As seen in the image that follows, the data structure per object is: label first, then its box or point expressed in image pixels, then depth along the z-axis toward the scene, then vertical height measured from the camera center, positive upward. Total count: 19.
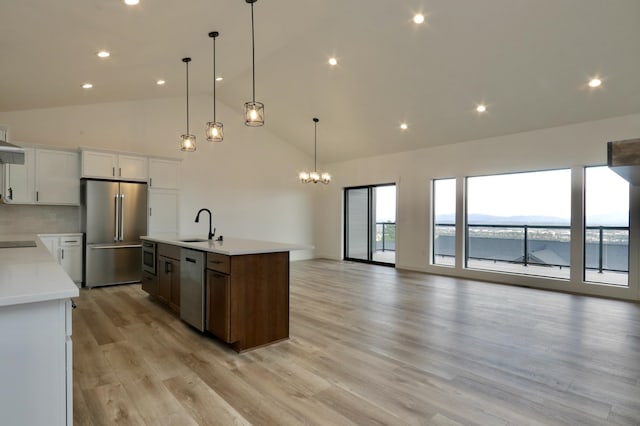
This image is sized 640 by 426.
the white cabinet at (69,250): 5.41 -0.60
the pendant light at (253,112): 3.64 +1.04
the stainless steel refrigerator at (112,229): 5.57 -0.28
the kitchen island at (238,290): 3.03 -0.72
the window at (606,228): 5.33 -0.23
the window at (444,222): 7.13 -0.21
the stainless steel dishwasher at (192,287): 3.38 -0.76
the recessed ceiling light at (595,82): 4.60 +1.73
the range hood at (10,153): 2.33 +0.40
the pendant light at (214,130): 4.12 +0.96
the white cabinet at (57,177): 5.39 +0.55
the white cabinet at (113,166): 5.58 +0.77
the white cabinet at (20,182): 5.14 +0.44
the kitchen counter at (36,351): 1.37 -0.57
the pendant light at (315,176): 7.56 +0.79
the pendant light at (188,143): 4.58 +0.90
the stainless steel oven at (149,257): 4.64 -0.62
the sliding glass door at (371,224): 8.45 -0.29
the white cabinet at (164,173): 6.26 +0.70
